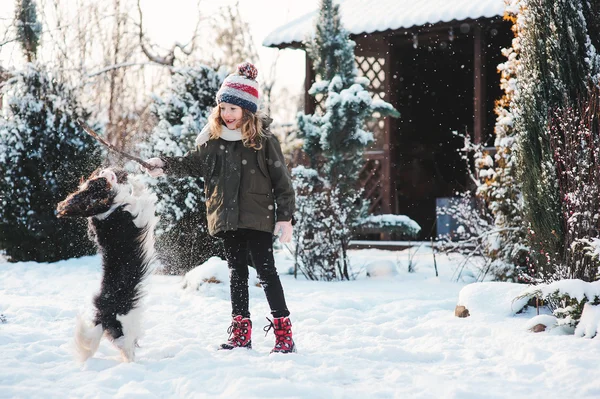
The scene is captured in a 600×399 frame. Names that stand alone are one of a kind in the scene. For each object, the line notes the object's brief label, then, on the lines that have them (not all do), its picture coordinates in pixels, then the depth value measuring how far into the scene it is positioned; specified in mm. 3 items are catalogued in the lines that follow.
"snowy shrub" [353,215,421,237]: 8422
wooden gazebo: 11578
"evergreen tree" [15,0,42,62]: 12518
